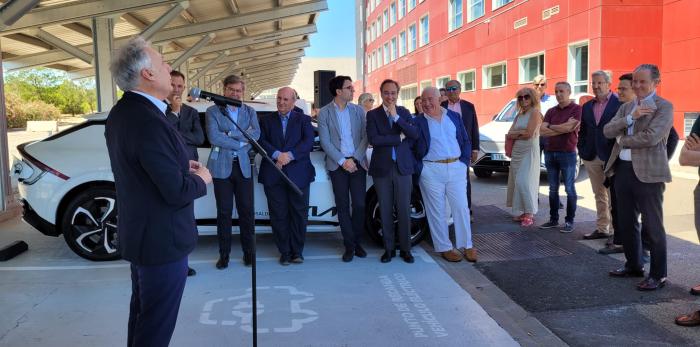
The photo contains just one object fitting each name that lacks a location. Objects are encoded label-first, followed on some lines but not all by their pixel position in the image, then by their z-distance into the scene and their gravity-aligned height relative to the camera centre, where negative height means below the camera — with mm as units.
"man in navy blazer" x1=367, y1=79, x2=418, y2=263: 5176 -332
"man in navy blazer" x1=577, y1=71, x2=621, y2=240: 5684 -189
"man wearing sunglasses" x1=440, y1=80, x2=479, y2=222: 6965 +201
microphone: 2916 +198
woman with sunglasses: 6820 -399
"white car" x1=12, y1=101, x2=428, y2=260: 5312 -511
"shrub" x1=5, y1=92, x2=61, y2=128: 34094 +1794
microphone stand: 2906 -347
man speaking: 2240 -223
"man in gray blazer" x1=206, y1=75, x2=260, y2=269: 5020 -246
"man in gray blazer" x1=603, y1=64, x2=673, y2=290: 4312 -358
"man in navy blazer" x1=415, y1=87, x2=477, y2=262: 5340 -451
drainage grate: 5672 -1358
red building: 14969 +2733
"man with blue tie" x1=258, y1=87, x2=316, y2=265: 5211 -381
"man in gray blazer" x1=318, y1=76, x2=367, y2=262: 5309 -197
